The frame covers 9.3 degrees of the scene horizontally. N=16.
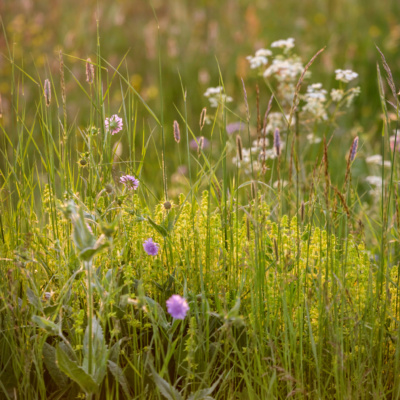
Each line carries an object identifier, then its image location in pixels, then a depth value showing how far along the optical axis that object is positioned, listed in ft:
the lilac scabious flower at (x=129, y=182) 12.35
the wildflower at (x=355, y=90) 13.89
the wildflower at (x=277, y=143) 12.34
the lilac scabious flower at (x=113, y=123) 12.40
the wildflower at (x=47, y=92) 12.34
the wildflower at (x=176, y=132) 12.37
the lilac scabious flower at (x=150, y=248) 12.08
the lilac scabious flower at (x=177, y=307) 11.52
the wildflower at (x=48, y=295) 11.94
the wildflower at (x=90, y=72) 12.39
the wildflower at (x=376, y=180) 14.49
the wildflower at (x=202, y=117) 12.41
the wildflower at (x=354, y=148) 12.11
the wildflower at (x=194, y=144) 20.38
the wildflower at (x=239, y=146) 11.96
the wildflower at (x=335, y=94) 13.89
